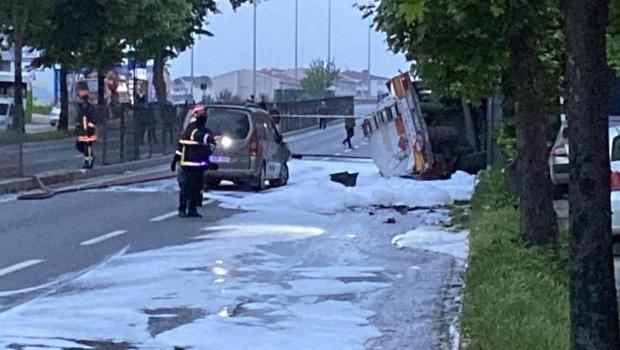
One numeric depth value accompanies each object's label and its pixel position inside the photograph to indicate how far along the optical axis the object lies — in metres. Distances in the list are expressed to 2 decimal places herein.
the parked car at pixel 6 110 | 49.76
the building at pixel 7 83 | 67.98
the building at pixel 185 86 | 98.79
